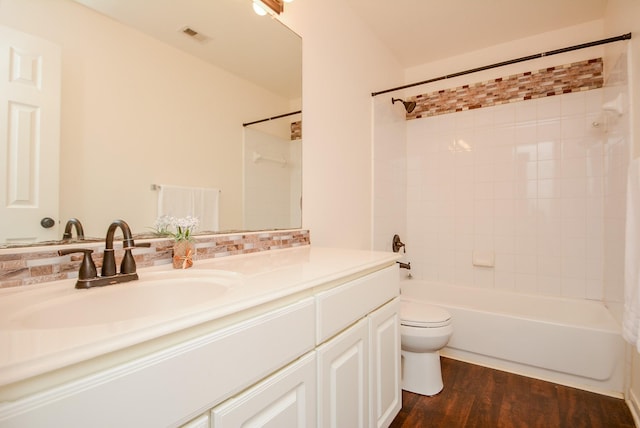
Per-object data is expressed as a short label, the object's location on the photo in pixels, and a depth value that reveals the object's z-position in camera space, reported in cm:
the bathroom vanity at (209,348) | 42
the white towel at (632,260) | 113
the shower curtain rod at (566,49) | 162
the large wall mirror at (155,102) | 88
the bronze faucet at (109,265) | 79
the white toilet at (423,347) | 171
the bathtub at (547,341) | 172
